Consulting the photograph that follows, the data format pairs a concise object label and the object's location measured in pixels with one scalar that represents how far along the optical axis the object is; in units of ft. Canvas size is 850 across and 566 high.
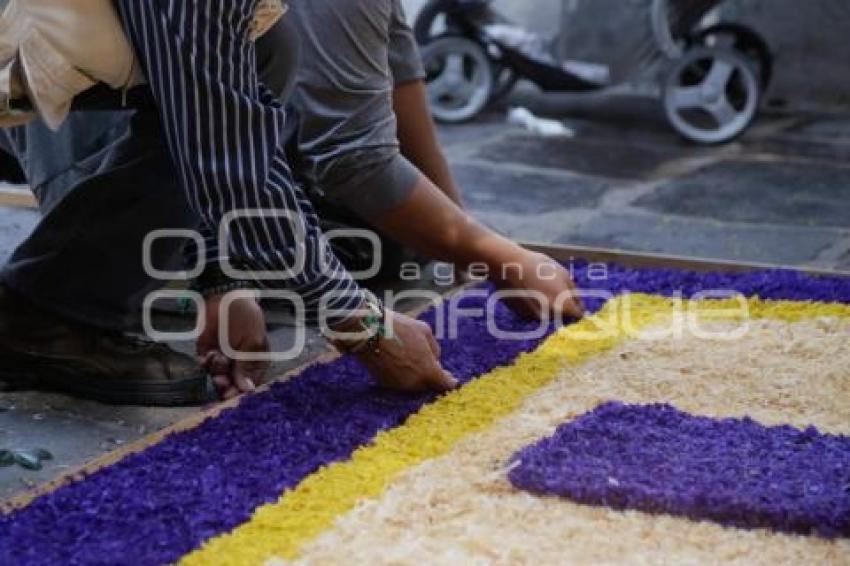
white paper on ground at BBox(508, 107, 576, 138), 14.26
